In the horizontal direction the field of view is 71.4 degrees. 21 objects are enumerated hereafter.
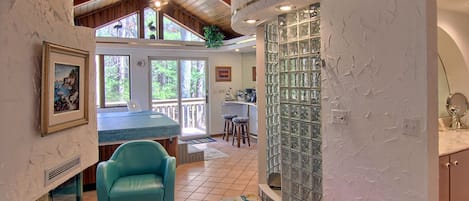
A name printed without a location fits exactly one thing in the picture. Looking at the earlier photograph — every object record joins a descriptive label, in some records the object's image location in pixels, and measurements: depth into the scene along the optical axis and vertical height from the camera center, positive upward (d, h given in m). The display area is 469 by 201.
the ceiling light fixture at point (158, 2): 4.85 +1.40
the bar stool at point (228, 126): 7.15 -0.72
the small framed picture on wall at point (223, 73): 7.86 +0.52
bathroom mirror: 3.34 -0.15
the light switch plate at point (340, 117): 2.36 -0.17
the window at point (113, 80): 6.72 +0.34
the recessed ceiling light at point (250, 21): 3.46 +0.79
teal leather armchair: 2.89 -0.77
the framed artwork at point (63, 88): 1.50 +0.05
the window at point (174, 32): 7.32 +1.45
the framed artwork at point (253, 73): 7.90 +0.53
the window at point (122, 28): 6.70 +1.41
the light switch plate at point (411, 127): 1.87 -0.20
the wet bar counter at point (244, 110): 7.43 -0.36
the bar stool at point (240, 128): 6.59 -0.70
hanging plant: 7.16 +1.26
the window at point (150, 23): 7.10 +1.59
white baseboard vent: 1.57 -0.38
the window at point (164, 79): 7.30 +0.37
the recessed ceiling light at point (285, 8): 2.80 +0.76
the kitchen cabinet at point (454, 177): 2.32 -0.61
